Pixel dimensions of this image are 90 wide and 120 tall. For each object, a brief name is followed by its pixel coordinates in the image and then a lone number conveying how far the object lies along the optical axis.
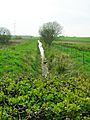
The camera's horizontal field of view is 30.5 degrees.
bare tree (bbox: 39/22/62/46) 28.96
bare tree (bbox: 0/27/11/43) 35.31
